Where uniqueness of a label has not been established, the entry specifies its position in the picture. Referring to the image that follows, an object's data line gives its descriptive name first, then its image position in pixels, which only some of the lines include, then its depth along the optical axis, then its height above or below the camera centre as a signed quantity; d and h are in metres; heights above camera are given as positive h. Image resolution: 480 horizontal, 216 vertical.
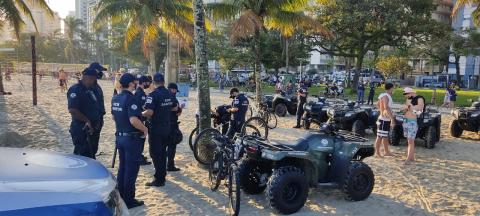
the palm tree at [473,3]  17.50 +3.09
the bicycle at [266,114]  13.74 -1.19
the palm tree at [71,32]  76.19 +7.71
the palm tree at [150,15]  20.47 +2.94
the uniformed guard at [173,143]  7.34 -1.15
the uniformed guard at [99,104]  6.70 -0.50
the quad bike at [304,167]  5.30 -1.19
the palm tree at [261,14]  15.91 +2.43
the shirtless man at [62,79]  26.95 -0.34
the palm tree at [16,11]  18.59 +2.78
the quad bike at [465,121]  11.57 -1.11
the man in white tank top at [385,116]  8.57 -0.75
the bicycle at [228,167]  5.25 -1.19
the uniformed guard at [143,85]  6.85 -0.16
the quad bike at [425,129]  10.30 -1.19
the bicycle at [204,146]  7.55 -1.24
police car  2.46 -0.71
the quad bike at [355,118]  11.43 -1.06
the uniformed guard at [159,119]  6.22 -0.64
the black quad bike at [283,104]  16.42 -1.03
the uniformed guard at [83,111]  6.27 -0.54
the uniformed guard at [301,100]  13.12 -0.69
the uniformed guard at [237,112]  8.67 -0.71
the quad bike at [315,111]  12.81 -1.00
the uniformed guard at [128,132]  5.28 -0.71
